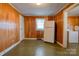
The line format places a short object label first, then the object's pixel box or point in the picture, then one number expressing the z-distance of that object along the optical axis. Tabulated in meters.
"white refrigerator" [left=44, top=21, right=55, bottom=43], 4.51
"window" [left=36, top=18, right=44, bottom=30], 5.88
